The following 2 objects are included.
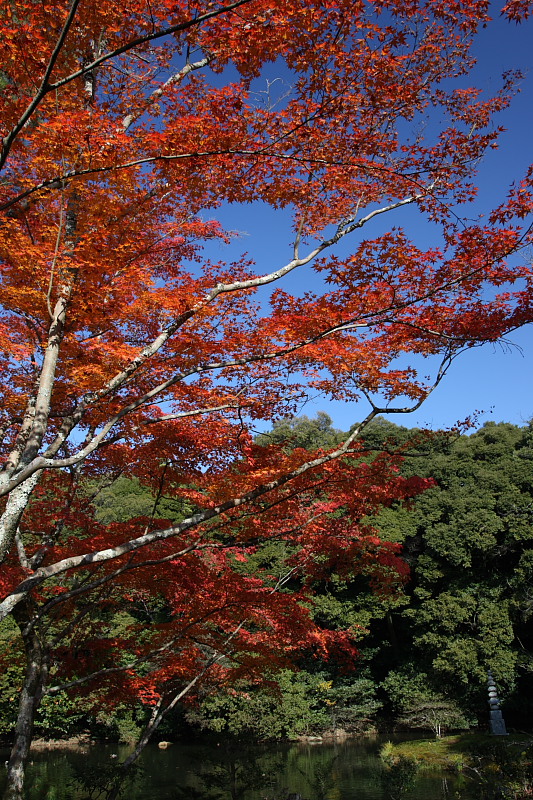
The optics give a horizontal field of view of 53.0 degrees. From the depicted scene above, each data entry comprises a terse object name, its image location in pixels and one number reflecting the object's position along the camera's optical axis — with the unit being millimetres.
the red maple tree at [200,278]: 4062
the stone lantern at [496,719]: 12430
